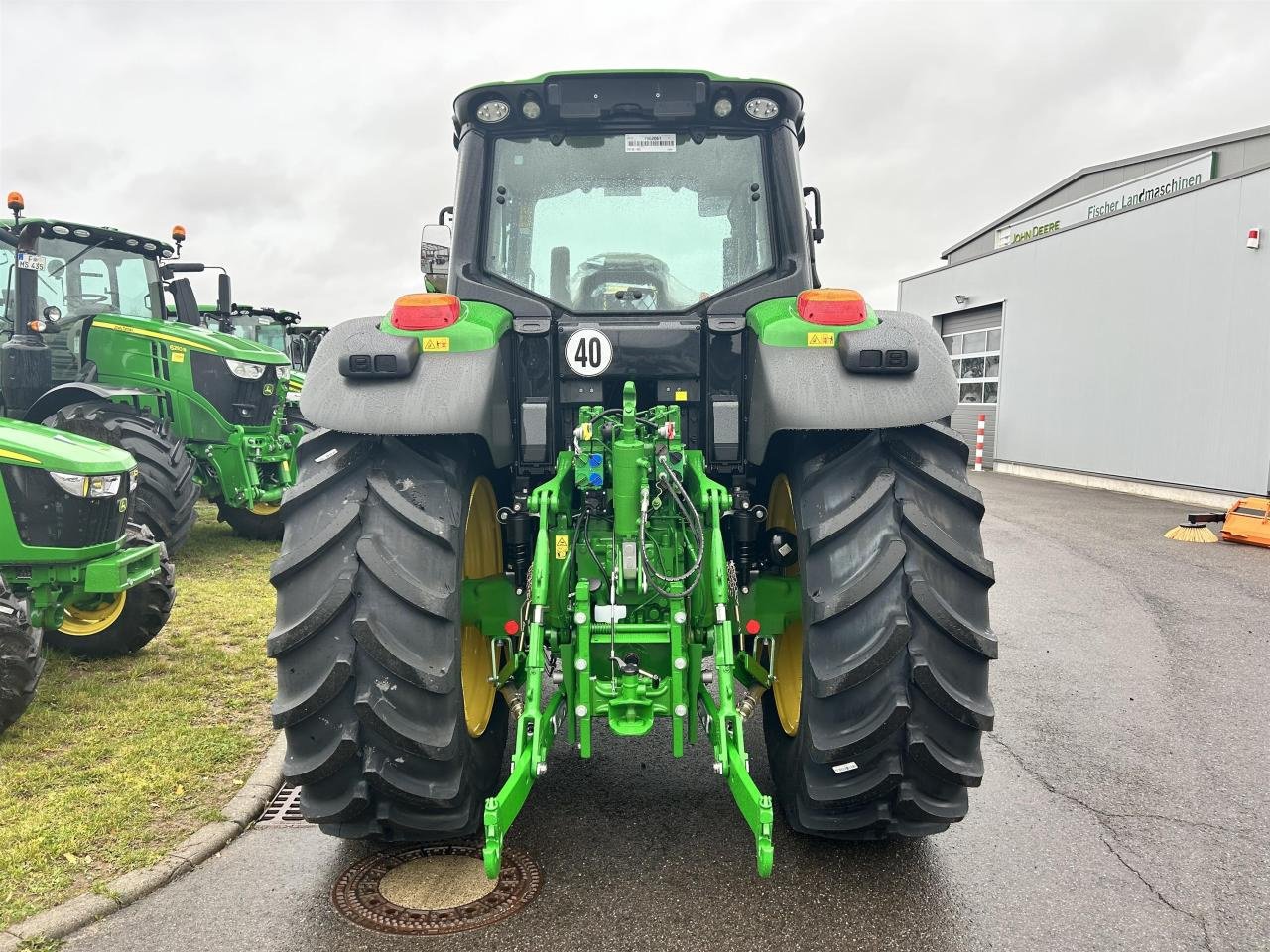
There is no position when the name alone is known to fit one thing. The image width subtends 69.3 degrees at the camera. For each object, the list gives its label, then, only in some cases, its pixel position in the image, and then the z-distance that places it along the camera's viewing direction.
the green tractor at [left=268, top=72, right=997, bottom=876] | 2.70
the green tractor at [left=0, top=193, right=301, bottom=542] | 7.69
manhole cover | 2.78
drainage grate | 3.47
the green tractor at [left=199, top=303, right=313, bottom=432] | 16.16
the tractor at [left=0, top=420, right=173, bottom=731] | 4.09
